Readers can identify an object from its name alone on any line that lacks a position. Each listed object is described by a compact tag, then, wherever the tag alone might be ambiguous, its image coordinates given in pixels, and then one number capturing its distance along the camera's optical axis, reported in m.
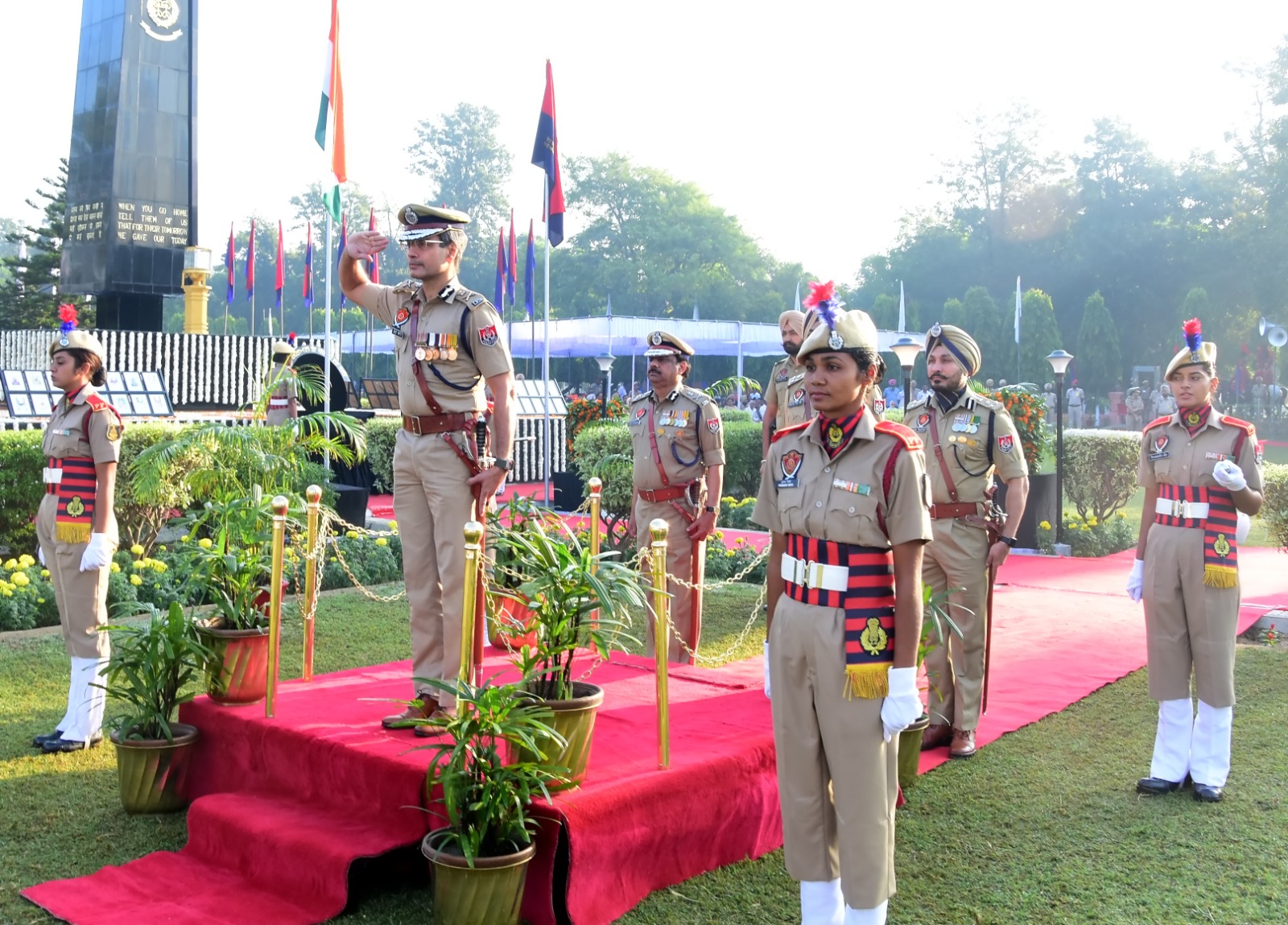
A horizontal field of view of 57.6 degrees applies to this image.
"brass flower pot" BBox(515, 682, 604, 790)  4.10
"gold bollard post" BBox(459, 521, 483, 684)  4.12
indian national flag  11.61
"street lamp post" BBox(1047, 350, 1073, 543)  13.77
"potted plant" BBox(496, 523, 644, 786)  4.15
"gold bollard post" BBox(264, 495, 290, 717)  4.94
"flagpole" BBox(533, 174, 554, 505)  12.21
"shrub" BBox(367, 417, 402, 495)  16.84
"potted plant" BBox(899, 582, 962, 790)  5.19
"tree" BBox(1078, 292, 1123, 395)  41.66
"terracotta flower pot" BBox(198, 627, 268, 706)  5.15
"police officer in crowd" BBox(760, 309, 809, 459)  7.46
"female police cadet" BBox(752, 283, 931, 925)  3.33
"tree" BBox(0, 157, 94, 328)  28.83
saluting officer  4.75
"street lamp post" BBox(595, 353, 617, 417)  19.64
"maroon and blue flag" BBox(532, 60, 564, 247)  12.11
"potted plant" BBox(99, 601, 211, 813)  4.90
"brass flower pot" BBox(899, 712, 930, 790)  5.18
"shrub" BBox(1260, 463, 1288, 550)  11.00
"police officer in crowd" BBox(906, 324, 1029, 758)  5.69
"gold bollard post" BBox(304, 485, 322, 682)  5.52
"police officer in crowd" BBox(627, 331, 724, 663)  7.00
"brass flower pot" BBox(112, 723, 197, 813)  4.89
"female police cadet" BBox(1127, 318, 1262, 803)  5.24
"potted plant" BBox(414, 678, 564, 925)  3.72
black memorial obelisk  19.73
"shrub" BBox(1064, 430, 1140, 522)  14.92
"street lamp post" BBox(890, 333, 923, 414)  12.59
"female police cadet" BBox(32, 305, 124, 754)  5.73
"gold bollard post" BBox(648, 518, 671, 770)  4.33
